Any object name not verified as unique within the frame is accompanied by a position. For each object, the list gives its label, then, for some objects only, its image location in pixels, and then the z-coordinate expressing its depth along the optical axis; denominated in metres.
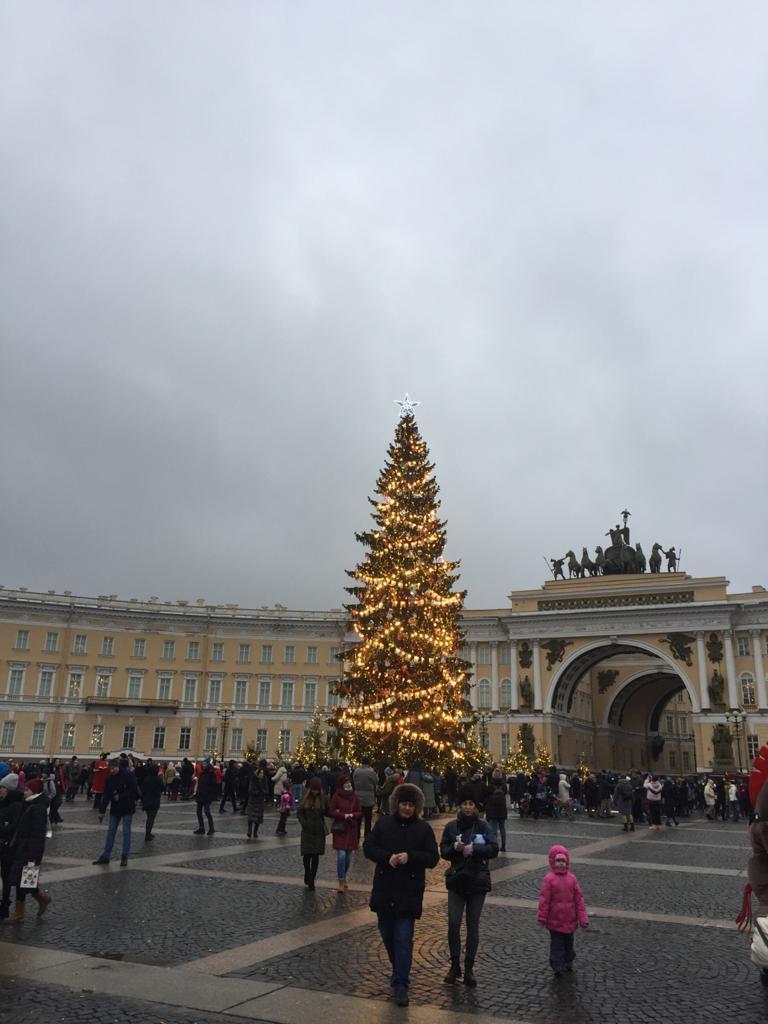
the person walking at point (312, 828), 12.16
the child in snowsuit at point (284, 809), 20.36
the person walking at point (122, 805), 13.65
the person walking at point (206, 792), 18.70
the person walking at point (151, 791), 17.14
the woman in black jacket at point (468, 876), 7.51
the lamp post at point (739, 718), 51.46
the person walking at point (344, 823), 12.20
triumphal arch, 57.56
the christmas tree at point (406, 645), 27.31
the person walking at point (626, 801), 25.60
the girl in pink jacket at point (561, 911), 7.74
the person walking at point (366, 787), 17.36
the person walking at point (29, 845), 9.56
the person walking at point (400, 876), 6.80
